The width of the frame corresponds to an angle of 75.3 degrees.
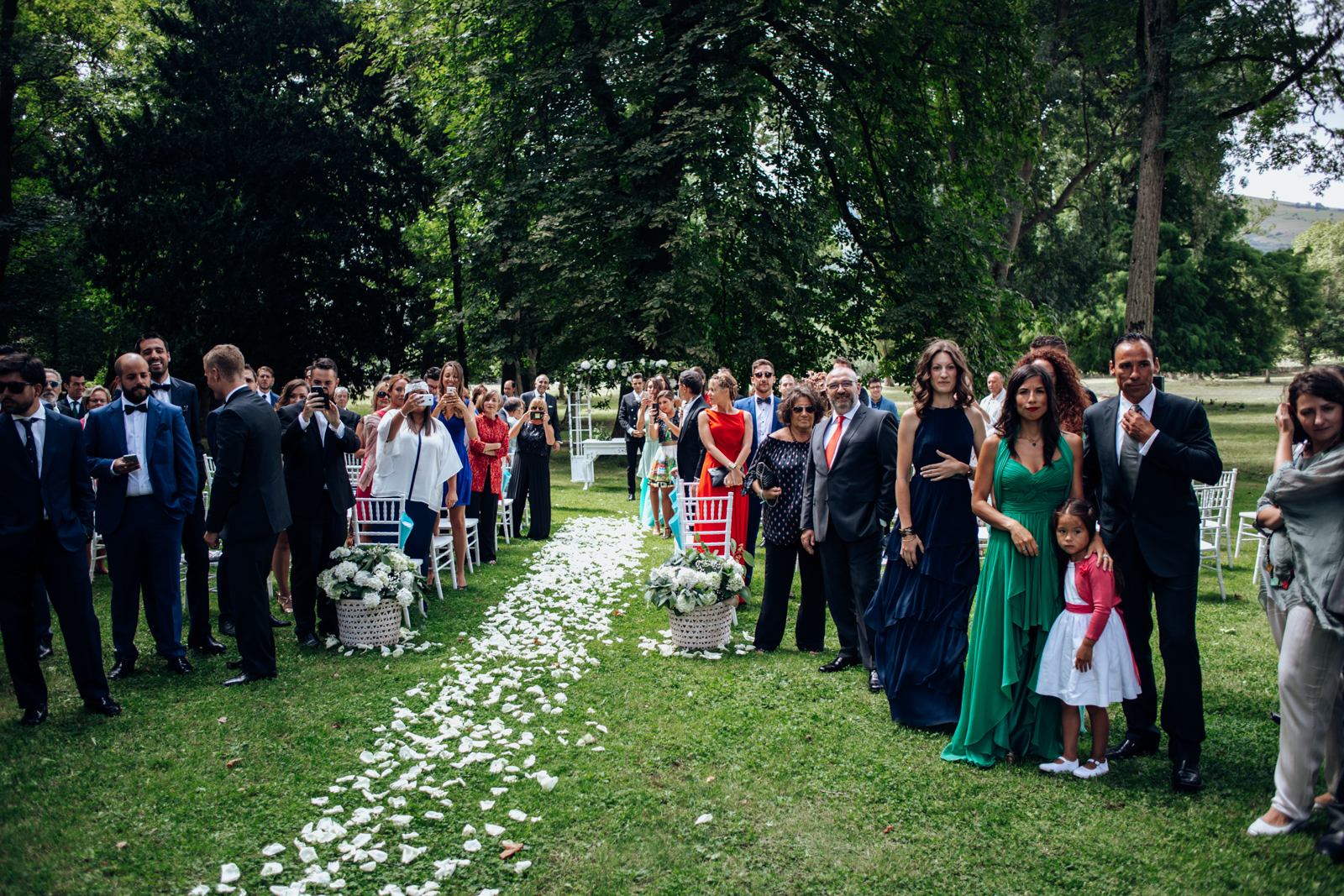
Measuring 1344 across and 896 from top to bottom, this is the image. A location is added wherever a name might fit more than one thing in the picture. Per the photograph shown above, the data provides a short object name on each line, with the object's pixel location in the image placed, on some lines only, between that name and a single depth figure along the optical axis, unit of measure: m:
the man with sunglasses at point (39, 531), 5.03
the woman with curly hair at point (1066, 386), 4.62
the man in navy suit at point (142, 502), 5.95
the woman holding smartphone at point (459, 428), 9.04
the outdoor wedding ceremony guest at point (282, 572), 8.13
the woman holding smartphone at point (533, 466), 11.68
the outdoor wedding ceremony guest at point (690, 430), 9.21
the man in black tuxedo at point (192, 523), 6.38
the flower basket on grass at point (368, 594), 6.77
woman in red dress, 8.17
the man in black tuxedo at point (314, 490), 6.75
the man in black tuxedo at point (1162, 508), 4.25
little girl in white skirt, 4.29
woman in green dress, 4.52
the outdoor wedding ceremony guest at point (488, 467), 10.20
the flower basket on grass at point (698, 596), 6.62
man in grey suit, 5.74
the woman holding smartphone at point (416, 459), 7.89
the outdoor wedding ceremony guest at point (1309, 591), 3.63
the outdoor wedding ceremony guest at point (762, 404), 9.86
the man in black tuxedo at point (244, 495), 5.89
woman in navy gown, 5.10
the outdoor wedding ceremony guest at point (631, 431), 17.06
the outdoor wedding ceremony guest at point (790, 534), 6.66
